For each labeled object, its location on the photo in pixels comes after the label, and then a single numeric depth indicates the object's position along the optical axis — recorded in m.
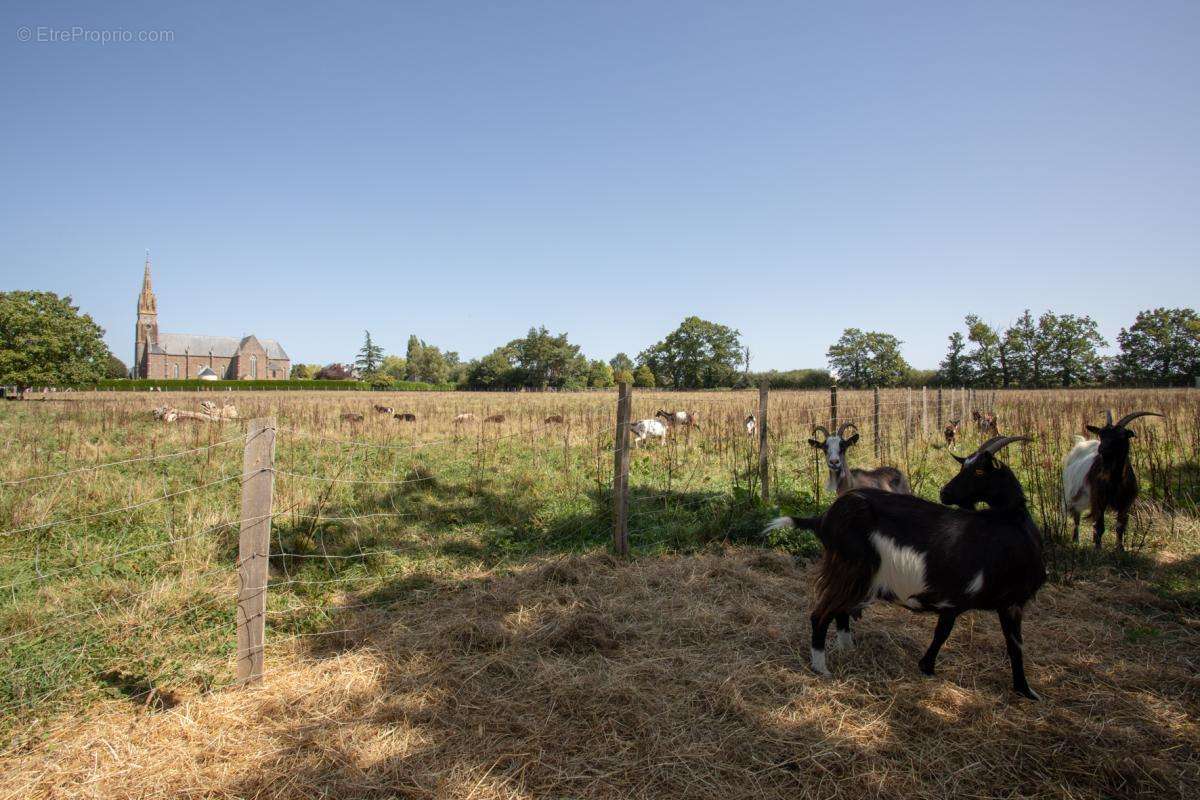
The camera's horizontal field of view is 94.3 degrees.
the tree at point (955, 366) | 69.12
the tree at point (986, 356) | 68.25
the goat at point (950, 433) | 13.92
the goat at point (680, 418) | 14.44
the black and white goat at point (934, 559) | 3.38
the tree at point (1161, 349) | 55.69
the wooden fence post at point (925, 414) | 14.72
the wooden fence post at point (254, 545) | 3.50
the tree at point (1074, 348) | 64.12
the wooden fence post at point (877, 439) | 11.18
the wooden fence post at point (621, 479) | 5.96
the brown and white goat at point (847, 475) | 6.70
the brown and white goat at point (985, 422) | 13.40
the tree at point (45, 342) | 28.94
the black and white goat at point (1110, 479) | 5.98
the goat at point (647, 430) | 13.37
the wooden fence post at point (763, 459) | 7.77
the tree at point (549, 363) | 72.94
